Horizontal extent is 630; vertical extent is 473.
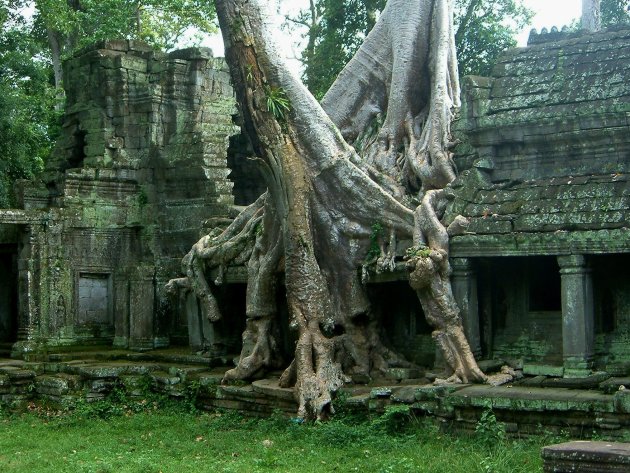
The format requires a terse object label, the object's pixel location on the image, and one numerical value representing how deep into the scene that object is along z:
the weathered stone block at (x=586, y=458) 6.58
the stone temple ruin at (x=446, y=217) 11.14
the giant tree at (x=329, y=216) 11.85
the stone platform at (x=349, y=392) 9.88
